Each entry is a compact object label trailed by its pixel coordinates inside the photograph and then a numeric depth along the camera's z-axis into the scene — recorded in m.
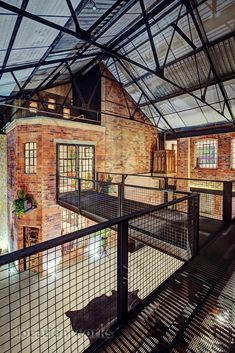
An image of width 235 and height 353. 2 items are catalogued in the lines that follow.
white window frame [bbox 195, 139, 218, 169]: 8.55
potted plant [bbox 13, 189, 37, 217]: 6.92
